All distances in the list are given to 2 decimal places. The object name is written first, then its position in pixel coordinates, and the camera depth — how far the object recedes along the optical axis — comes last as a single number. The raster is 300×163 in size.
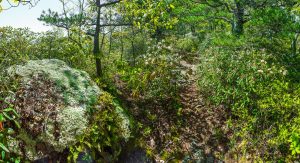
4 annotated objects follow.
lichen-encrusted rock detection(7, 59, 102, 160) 3.58
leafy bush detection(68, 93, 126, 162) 3.81
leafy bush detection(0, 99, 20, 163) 2.45
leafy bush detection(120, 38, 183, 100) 5.61
